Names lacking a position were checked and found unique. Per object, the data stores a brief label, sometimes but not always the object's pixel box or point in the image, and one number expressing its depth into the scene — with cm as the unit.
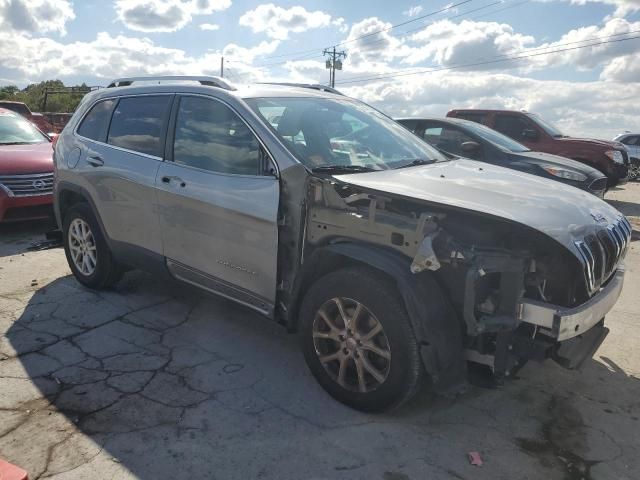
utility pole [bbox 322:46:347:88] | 4847
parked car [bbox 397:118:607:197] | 838
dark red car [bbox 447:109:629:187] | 1144
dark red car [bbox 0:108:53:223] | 704
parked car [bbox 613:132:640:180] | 1878
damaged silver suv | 285
